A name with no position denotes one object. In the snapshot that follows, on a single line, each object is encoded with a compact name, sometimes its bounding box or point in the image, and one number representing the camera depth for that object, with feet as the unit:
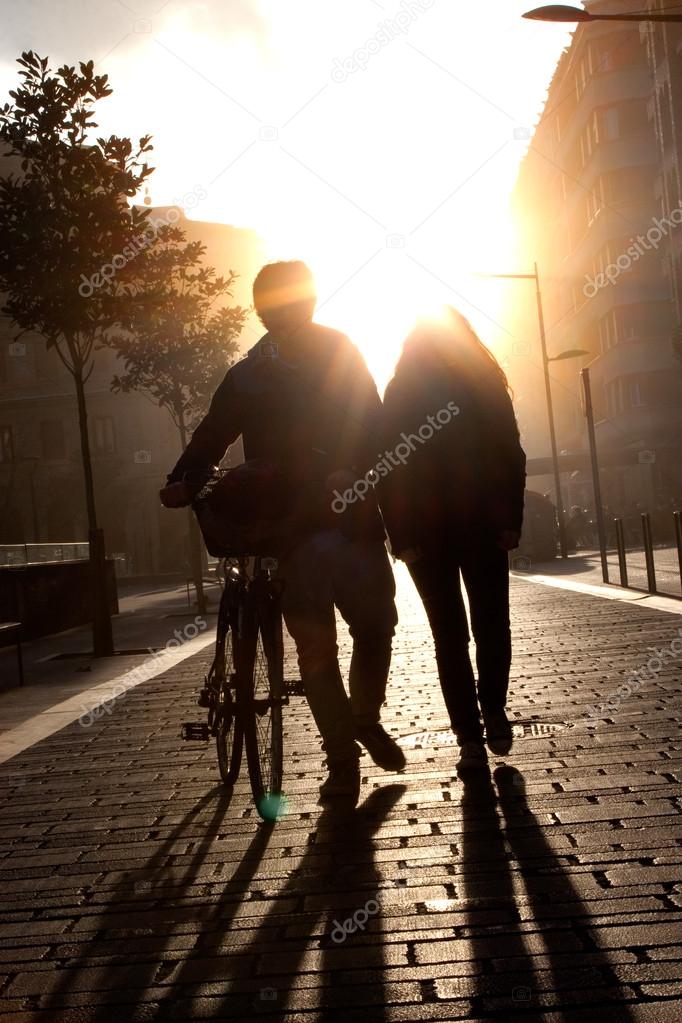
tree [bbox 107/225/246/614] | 72.54
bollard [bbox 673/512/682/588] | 52.06
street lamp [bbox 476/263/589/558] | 127.28
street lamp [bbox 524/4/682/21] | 46.03
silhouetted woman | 19.89
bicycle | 18.33
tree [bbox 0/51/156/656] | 52.01
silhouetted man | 18.44
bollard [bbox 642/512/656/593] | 60.08
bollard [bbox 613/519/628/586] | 66.13
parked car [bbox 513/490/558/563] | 124.36
